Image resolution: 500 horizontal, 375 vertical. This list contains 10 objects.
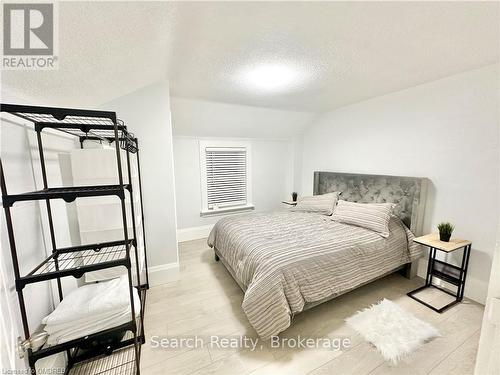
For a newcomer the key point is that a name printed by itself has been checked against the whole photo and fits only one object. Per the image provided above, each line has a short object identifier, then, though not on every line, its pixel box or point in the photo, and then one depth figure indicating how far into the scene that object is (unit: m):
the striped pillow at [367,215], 2.28
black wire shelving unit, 0.91
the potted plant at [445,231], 2.00
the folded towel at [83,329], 1.07
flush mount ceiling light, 1.89
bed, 1.56
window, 3.79
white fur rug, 1.52
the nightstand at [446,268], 1.94
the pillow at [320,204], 3.11
